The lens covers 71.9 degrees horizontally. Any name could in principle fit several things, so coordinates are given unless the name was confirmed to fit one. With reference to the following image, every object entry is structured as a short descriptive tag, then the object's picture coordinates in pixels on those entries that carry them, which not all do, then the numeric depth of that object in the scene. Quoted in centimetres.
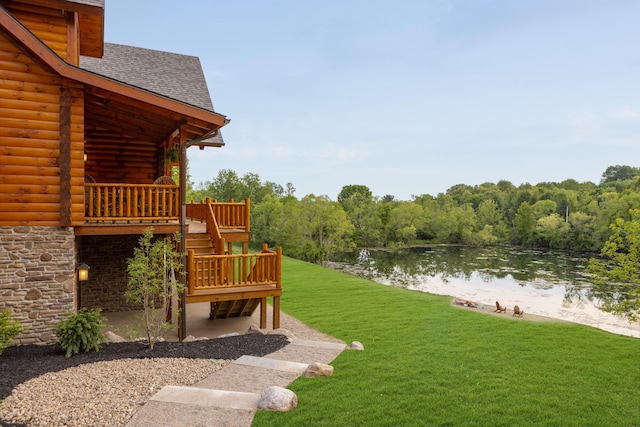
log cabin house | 796
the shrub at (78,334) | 765
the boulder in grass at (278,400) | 551
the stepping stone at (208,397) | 562
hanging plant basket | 1196
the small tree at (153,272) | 809
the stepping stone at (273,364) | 705
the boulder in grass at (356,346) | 837
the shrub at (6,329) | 707
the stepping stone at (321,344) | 839
